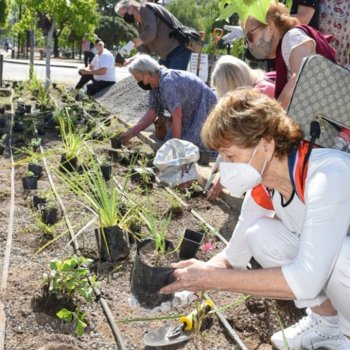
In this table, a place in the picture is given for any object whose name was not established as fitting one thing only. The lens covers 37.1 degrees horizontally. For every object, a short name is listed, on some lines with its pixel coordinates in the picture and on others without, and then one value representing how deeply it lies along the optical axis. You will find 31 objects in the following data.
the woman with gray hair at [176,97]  4.16
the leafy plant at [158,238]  2.11
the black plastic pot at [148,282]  1.78
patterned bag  1.84
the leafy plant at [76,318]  1.88
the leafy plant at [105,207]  2.59
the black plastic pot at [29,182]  3.73
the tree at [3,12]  18.25
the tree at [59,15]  8.80
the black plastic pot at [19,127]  5.71
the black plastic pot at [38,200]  3.30
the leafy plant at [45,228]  2.84
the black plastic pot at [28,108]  6.97
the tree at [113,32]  33.88
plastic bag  3.73
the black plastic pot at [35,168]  4.04
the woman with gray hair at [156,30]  5.21
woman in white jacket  1.47
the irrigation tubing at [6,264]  1.89
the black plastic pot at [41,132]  5.76
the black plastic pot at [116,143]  5.14
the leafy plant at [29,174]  3.78
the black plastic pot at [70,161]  4.23
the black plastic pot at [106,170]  3.97
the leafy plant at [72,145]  4.15
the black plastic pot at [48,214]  3.05
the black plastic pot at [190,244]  2.59
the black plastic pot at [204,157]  4.47
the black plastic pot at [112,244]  2.58
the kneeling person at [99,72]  9.19
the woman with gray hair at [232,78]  3.09
